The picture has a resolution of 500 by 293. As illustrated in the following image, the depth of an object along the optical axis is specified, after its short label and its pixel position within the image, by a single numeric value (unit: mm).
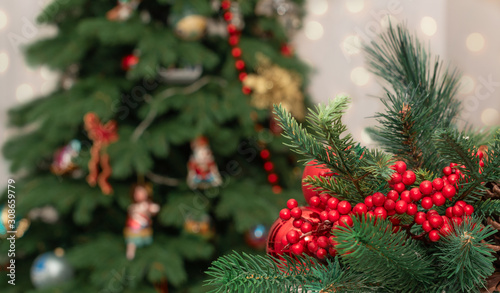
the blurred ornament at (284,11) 1657
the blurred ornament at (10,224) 1432
